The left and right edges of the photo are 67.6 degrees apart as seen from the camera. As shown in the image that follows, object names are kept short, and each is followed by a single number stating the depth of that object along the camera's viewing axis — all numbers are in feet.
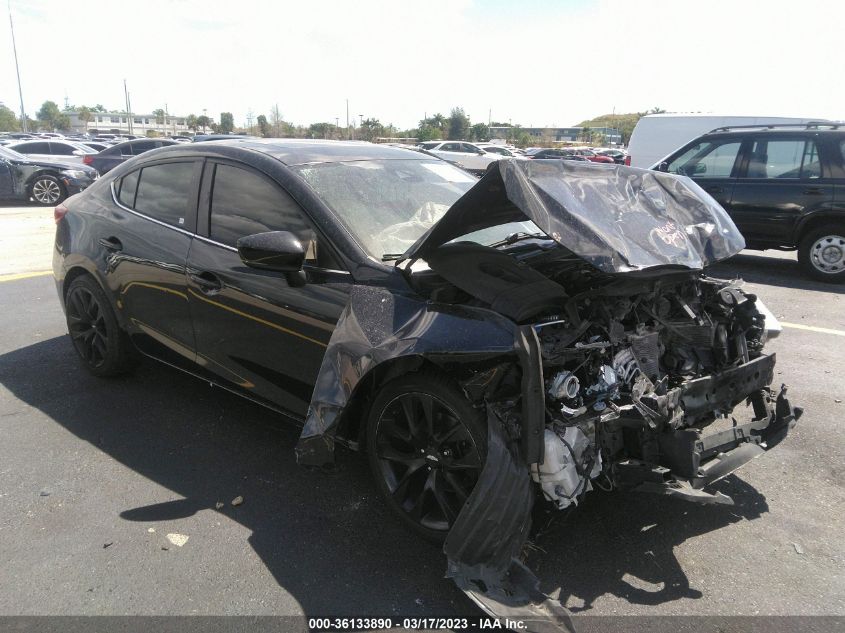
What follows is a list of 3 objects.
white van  44.80
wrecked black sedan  8.16
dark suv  25.63
